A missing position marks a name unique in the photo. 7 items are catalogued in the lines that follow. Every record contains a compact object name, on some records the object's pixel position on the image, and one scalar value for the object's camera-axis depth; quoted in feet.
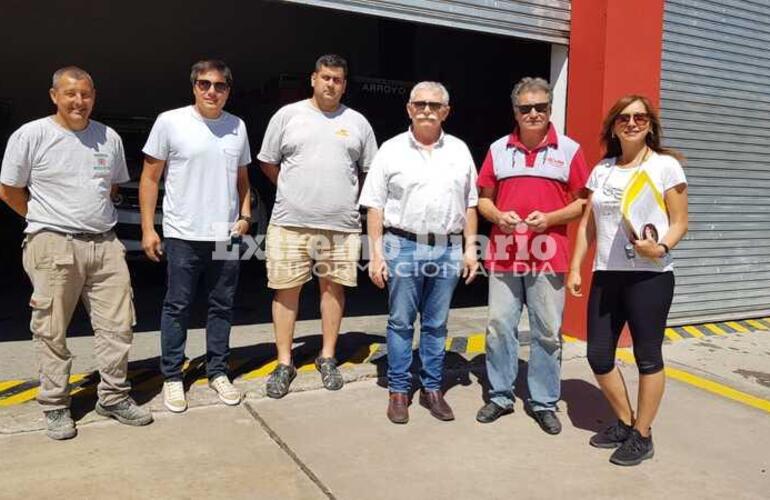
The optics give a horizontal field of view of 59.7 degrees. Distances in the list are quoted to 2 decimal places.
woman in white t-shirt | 10.68
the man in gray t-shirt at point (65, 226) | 11.14
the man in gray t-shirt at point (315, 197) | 13.43
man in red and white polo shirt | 11.98
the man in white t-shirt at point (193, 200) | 12.50
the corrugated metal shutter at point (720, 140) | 19.44
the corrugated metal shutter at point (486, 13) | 16.08
